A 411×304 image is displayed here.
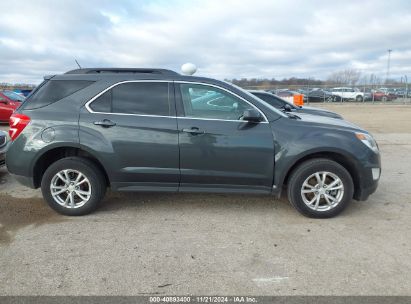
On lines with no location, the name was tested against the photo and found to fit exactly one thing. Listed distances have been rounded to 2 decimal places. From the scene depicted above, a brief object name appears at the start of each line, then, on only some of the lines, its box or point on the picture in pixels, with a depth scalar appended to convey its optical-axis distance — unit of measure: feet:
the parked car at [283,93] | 88.95
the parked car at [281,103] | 29.19
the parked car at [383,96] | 121.08
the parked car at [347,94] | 120.47
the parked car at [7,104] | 45.21
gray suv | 14.20
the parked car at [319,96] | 118.21
